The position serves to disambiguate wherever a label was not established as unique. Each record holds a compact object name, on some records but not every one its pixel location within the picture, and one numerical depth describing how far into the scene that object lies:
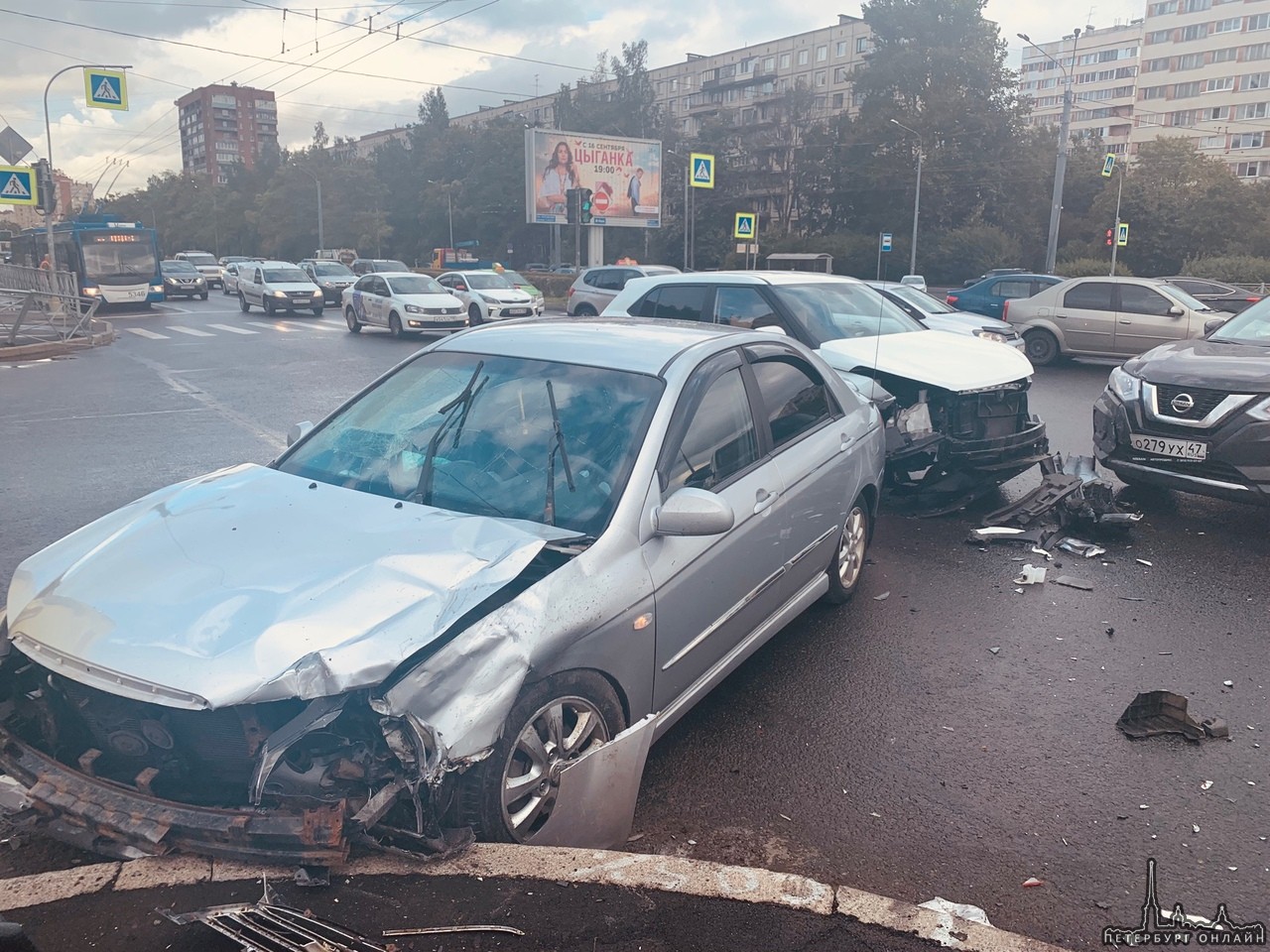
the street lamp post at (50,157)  22.72
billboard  42.44
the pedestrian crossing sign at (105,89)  22.03
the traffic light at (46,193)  21.84
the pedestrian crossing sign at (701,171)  28.44
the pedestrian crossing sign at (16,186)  20.31
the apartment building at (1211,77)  89.12
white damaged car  7.15
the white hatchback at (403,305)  22.64
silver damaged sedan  2.62
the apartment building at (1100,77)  117.62
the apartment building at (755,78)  90.88
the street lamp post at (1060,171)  29.73
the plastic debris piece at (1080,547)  6.57
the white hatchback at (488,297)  24.95
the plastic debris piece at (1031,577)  6.01
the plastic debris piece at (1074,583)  5.91
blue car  18.38
